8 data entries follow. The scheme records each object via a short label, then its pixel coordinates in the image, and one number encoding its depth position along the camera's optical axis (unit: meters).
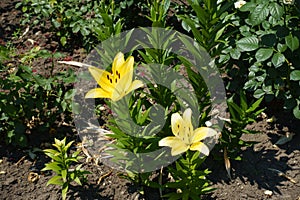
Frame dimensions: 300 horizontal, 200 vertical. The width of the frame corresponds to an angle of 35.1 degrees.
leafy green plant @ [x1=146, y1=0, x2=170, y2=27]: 2.57
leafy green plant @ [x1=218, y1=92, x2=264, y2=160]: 2.85
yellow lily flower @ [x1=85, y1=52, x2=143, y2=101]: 2.34
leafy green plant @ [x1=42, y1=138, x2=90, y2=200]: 2.85
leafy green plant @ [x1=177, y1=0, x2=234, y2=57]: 2.54
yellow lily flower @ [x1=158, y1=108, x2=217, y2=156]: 2.45
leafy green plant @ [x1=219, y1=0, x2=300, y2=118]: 2.85
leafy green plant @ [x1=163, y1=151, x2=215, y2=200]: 2.67
